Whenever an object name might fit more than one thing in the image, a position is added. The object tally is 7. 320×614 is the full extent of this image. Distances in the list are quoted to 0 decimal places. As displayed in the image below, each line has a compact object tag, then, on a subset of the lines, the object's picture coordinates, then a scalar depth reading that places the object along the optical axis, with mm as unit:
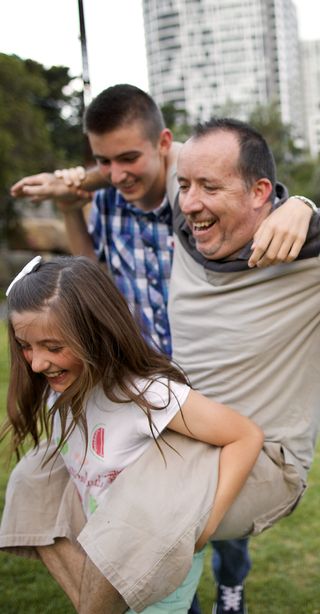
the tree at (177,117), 37344
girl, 1948
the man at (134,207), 2943
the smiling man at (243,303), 2158
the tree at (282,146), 45919
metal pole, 4363
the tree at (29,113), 12766
